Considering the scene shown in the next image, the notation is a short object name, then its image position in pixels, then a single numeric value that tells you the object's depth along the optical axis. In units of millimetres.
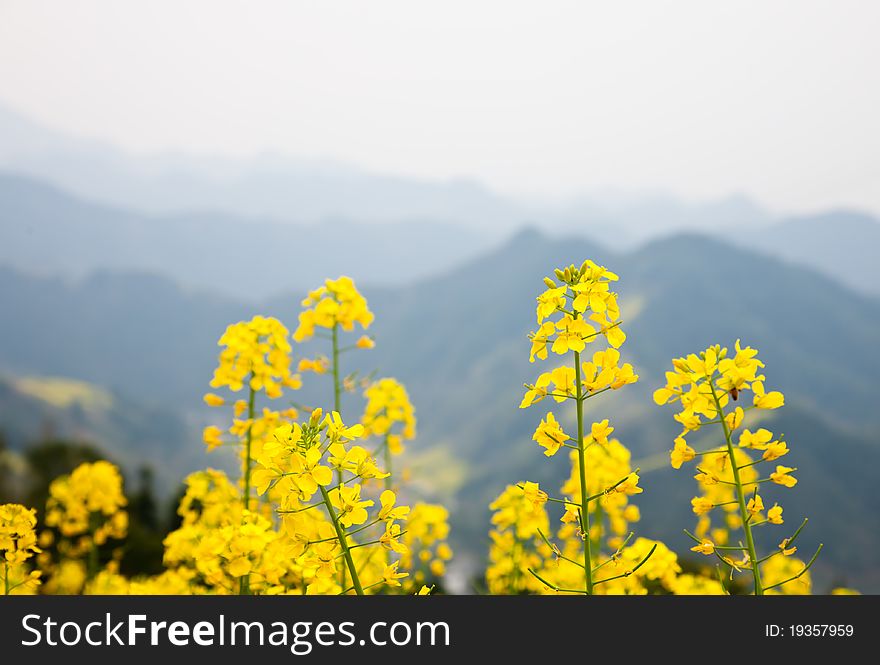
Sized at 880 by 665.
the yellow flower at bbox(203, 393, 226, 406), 7484
